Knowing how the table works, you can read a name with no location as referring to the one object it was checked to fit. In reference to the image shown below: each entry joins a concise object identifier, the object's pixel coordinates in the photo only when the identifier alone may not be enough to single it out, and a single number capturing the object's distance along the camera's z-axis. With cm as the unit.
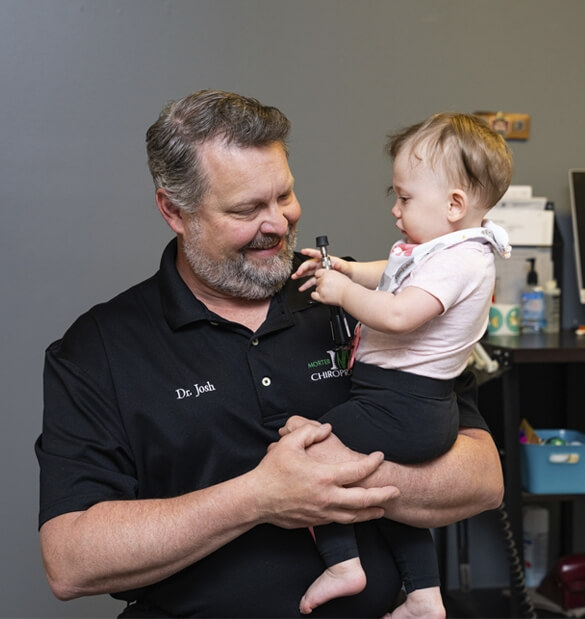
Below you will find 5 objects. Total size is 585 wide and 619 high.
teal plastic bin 261
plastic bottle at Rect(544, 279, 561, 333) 299
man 140
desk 247
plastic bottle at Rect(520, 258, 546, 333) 295
